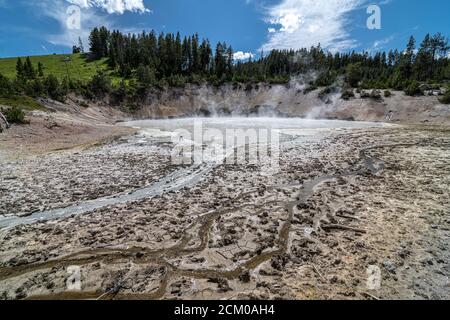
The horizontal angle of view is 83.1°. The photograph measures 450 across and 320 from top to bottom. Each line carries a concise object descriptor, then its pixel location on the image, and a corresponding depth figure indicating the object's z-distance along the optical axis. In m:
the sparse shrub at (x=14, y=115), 26.97
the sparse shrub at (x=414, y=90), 52.00
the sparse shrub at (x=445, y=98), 45.41
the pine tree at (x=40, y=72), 72.40
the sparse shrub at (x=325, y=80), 68.56
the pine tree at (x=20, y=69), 65.80
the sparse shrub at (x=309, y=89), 67.95
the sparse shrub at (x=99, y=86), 58.47
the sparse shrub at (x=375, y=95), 55.12
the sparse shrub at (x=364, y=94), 56.85
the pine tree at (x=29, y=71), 66.21
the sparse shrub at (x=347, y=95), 59.44
